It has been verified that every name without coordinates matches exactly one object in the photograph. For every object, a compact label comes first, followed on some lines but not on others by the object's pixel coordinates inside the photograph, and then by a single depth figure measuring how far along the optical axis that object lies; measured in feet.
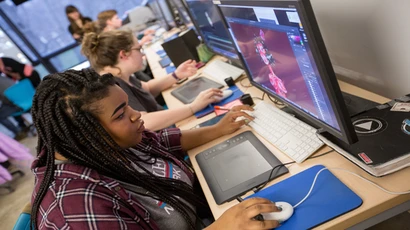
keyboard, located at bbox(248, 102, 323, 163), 2.98
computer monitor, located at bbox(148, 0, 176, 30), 11.88
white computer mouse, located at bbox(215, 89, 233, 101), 5.04
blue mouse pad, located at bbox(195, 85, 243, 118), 4.93
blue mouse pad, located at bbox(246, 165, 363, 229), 2.28
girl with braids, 2.41
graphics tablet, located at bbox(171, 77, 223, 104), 5.76
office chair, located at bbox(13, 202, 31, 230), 2.80
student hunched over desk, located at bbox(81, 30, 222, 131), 5.04
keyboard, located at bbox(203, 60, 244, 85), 5.64
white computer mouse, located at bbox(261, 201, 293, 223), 2.39
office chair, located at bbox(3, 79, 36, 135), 13.35
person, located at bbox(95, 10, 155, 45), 12.07
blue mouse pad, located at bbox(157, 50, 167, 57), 9.93
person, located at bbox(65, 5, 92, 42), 15.92
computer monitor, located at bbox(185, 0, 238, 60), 5.41
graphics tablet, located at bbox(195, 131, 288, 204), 2.95
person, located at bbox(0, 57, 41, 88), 14.47
